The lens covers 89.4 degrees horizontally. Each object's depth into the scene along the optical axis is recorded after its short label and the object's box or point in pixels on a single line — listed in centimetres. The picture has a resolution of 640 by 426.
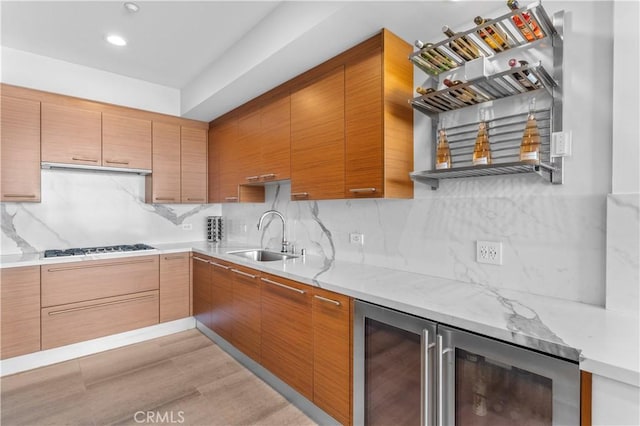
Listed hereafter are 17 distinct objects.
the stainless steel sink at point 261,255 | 304
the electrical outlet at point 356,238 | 238
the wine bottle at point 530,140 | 146
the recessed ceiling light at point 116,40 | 259
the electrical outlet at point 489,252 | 167
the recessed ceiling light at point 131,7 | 217
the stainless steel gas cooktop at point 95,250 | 289
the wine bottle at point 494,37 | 150
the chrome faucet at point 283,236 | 299
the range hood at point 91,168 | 295
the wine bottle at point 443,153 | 181
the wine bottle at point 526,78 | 136
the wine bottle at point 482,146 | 167
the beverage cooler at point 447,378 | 105
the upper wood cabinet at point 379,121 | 189
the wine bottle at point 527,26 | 133
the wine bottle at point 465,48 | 157
